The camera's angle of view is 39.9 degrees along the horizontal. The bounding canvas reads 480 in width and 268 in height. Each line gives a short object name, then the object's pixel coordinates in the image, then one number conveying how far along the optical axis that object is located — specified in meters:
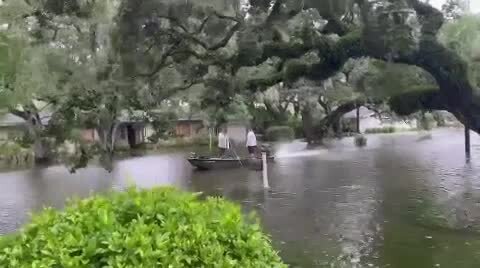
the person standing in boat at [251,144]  26.61
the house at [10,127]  40.06
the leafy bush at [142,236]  3.08
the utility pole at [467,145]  30.47
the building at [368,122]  62.59
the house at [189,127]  53.09
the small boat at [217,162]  25.84
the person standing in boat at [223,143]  28.50
